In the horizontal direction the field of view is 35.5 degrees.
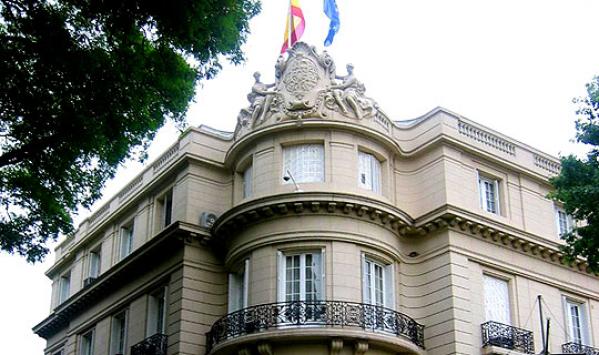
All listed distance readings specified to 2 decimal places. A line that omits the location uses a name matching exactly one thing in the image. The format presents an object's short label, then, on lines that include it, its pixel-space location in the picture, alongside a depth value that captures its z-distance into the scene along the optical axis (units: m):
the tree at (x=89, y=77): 19.55
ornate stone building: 28.34
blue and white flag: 33.56
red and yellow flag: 33.72
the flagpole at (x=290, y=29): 33.74
